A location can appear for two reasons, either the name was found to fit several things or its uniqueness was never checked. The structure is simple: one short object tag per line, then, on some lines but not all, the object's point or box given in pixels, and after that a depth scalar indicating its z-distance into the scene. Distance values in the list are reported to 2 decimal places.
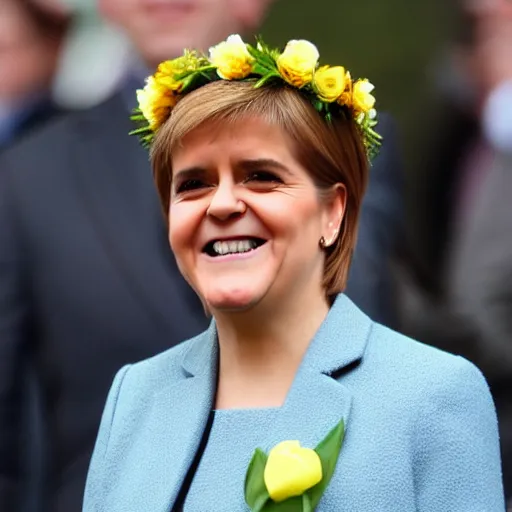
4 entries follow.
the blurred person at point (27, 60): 13.81
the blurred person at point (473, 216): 10.66
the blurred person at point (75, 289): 10.22
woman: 6.80
